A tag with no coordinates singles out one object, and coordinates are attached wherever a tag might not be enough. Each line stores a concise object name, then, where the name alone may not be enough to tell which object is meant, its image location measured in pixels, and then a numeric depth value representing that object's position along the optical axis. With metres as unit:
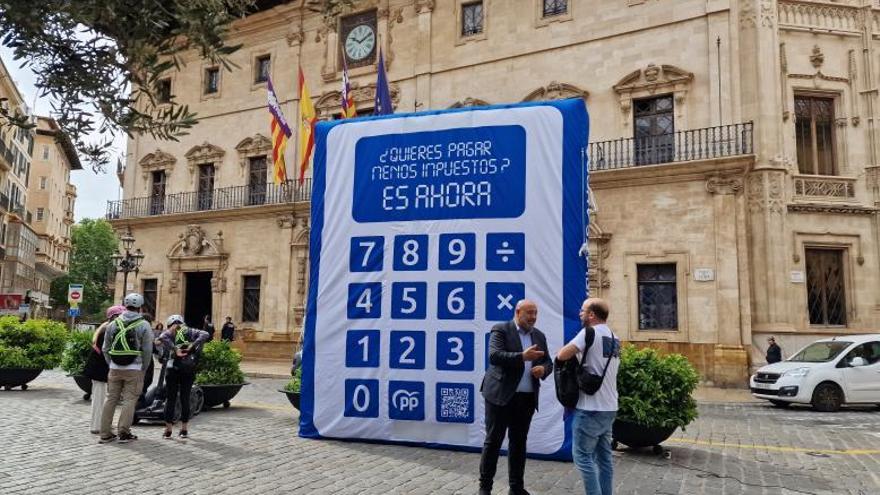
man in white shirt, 5.29
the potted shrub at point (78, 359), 12.08
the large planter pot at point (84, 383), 12.00
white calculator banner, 8.00
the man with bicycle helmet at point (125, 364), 8.19
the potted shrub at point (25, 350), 13.52
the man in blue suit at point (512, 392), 5.84
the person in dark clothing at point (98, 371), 9.02
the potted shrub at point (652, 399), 7.64
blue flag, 16.69
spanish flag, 19.02
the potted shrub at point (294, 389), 10.37
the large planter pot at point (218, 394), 11.18
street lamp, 23.25
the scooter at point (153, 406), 9.62
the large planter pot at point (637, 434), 7.71
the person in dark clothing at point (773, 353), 16.52
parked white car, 13.54
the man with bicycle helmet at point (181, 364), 8.62
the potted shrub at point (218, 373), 11.12
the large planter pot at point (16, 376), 13.48
